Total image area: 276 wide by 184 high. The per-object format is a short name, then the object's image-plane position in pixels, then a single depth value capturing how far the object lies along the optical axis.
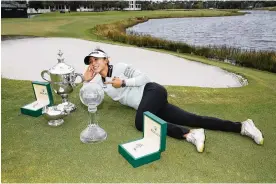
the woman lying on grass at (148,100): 2.80
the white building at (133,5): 75.69
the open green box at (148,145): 2.34
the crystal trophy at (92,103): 2.71
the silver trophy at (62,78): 3.28
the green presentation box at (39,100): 3.39
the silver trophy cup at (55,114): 3.08
